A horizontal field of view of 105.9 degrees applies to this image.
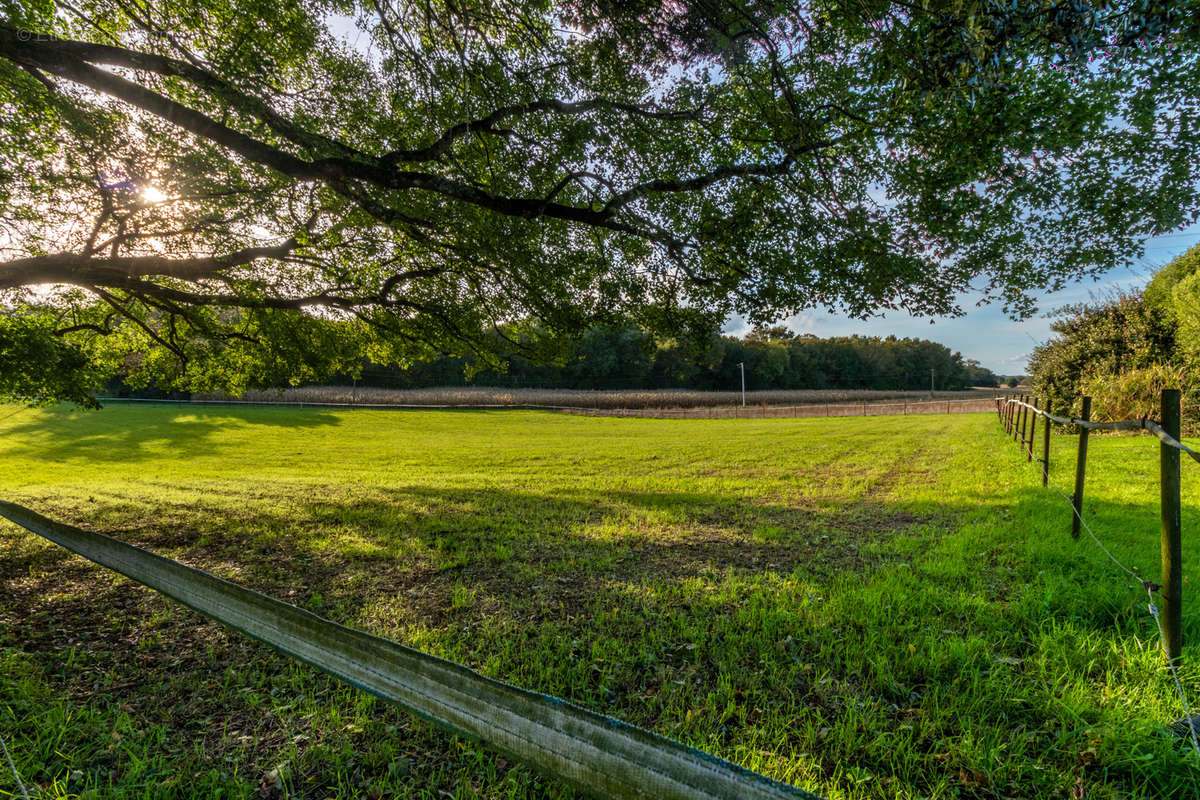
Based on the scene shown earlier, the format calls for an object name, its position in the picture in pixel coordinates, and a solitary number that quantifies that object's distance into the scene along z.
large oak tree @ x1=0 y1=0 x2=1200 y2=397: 5.59
